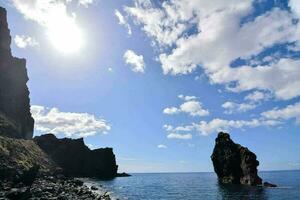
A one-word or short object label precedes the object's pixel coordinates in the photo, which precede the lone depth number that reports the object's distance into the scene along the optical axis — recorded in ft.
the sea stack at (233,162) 213.19
